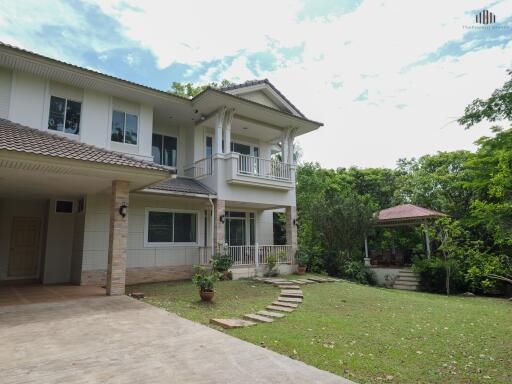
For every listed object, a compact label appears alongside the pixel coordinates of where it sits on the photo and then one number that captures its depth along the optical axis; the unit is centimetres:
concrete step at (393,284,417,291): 1513
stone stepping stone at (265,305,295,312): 763
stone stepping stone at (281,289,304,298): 937
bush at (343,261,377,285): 1508
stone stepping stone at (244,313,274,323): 646
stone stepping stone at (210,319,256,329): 586
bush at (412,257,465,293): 1398
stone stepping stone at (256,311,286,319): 690
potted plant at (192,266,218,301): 826
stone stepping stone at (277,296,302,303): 870
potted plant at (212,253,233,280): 1159
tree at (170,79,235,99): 2391
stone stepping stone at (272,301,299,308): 808
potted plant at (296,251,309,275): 1404
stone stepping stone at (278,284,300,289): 1063
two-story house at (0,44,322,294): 850
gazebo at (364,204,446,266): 1652
